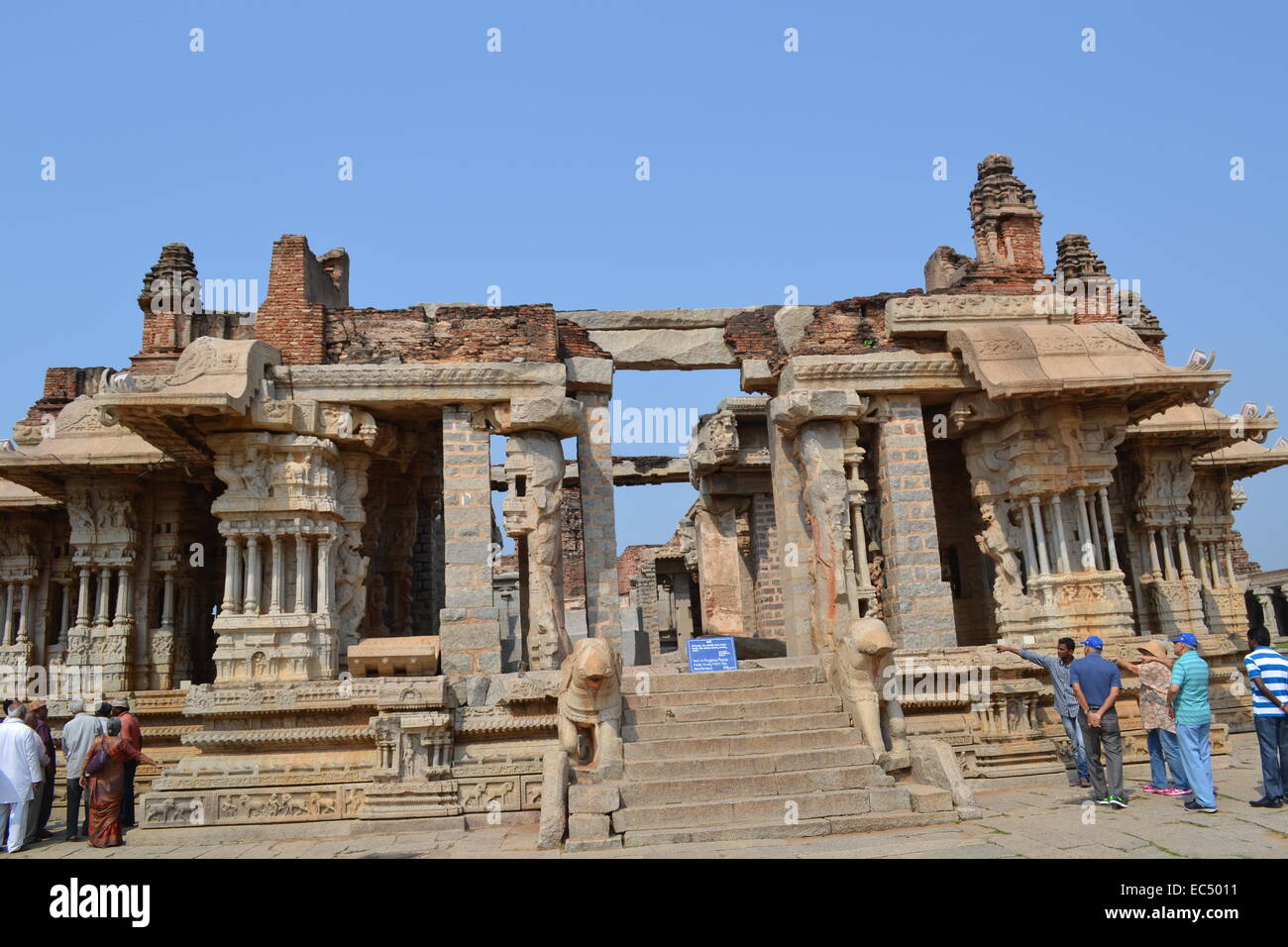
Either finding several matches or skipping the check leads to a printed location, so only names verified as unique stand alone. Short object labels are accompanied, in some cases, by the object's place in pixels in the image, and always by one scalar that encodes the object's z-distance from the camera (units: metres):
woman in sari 9.16
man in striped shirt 7.87
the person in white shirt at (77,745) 9.78
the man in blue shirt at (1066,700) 9.26
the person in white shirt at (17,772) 8.89
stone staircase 8.13
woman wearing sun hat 8.71
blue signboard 11.34
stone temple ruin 9.73
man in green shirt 8.01
